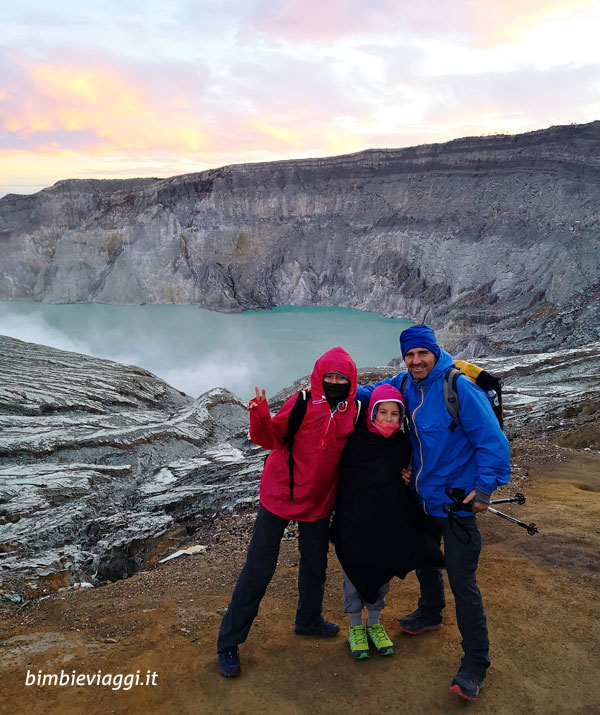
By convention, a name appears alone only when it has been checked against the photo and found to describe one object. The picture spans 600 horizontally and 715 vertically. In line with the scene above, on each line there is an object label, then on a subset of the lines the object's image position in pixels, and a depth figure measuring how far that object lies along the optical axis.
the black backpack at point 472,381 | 3.73
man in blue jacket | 3.64
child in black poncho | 4.00
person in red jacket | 4.03
